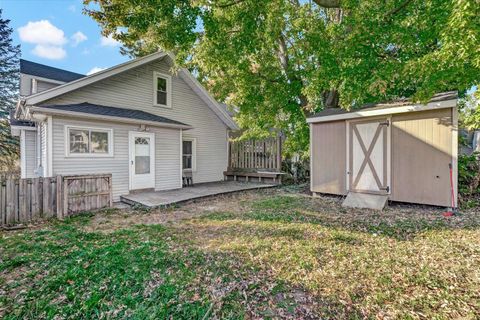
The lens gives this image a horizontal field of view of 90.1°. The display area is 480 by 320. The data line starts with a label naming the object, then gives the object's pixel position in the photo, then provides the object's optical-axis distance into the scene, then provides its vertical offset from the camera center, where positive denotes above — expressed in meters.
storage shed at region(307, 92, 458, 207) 5.92 +0.22
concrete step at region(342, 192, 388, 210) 6.53 -1.21
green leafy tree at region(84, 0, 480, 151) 6.11 +3.92
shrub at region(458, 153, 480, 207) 7.23 -0.63
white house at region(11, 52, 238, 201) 7.12 +1.22
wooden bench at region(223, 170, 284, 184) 11.15 -0.87
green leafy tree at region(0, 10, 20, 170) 18.33 +5.66
